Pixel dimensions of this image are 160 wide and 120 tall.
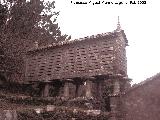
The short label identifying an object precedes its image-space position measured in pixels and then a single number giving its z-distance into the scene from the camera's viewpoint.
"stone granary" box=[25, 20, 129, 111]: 15.52
